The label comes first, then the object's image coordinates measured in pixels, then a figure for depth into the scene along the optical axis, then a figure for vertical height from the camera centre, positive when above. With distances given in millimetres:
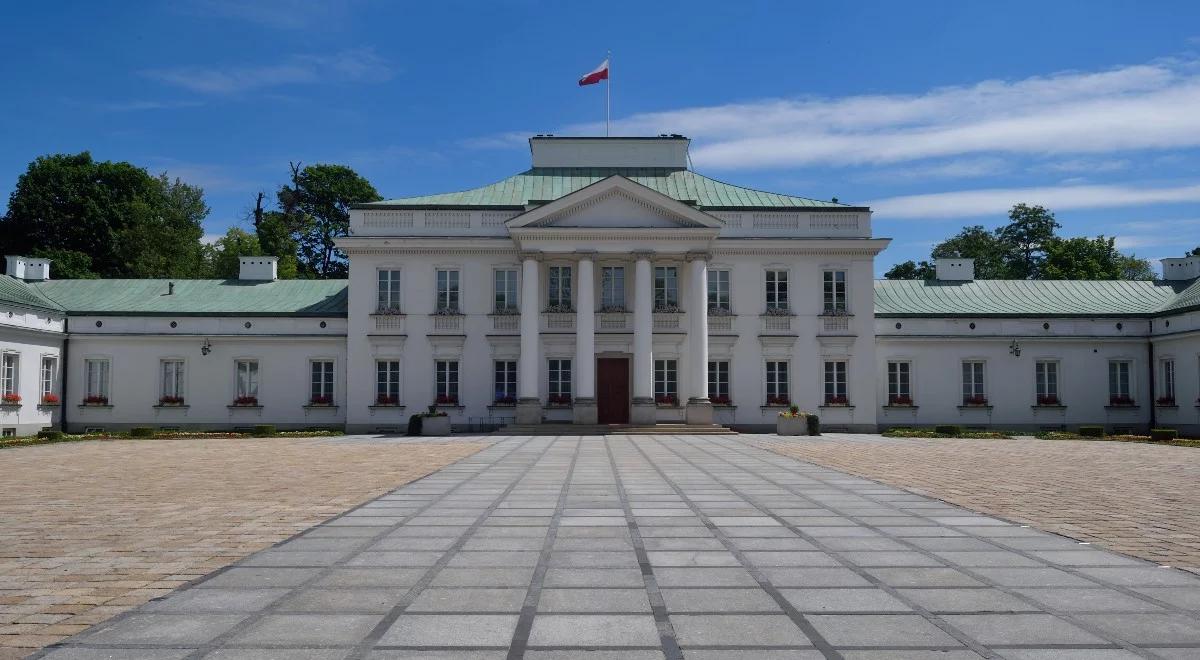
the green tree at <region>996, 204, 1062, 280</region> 73375 +10681
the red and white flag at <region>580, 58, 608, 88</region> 45019 +14360
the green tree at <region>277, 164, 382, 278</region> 74125 +13766
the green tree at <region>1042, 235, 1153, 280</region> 64062 +8113
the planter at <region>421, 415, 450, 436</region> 38250 -1772
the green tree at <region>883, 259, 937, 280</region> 78588 +9199
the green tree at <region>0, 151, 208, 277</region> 63188 +10932
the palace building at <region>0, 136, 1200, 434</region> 41531 +1721
